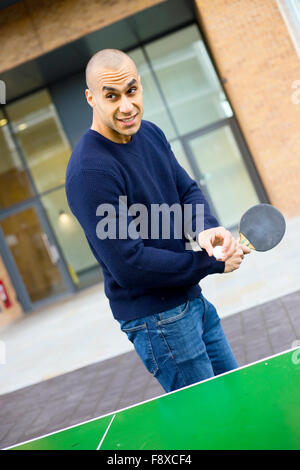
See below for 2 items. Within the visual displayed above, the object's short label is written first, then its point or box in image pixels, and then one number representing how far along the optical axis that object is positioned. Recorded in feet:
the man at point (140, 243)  6.42
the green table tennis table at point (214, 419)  4.90
